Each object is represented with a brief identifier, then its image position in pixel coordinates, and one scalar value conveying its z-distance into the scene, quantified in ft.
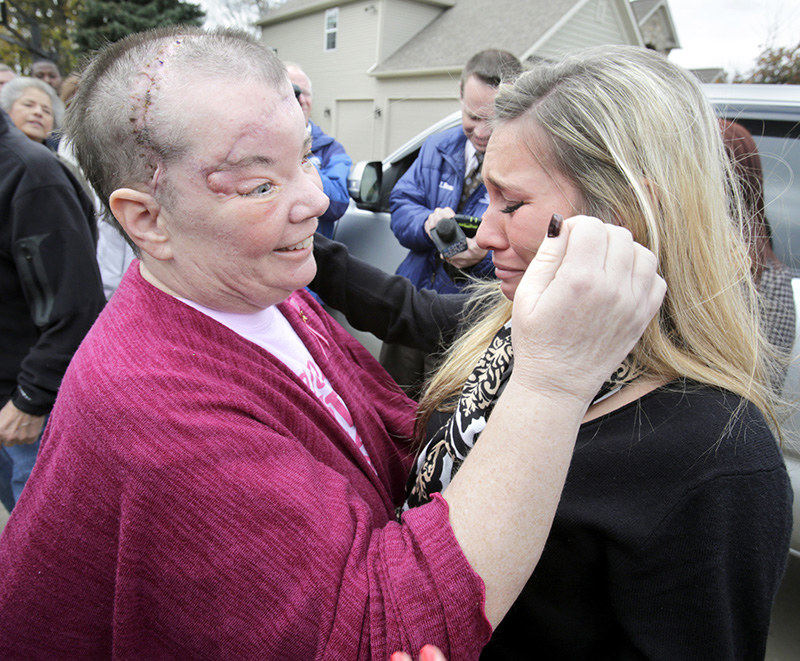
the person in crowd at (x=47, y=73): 20.53
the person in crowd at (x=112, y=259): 10.48
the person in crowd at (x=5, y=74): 15.56
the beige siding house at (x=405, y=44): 49.06
